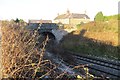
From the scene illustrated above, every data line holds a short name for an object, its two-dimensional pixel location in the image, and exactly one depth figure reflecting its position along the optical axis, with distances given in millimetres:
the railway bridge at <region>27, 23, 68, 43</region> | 40406
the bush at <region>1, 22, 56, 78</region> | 4789
